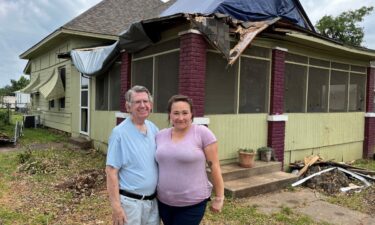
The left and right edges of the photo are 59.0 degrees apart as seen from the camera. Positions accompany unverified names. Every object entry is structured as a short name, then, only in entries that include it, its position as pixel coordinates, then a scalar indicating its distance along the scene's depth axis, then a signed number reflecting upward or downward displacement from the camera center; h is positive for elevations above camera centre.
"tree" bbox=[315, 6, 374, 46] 29.69 +7.17
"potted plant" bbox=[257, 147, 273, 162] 6.90 -1.05
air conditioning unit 15.36 -1.04
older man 2.22 -0.44
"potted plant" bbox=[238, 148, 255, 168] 6.28 -1.05
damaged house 5.79 +0.59
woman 2.27 -0.45
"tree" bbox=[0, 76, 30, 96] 58.57 +2.48
